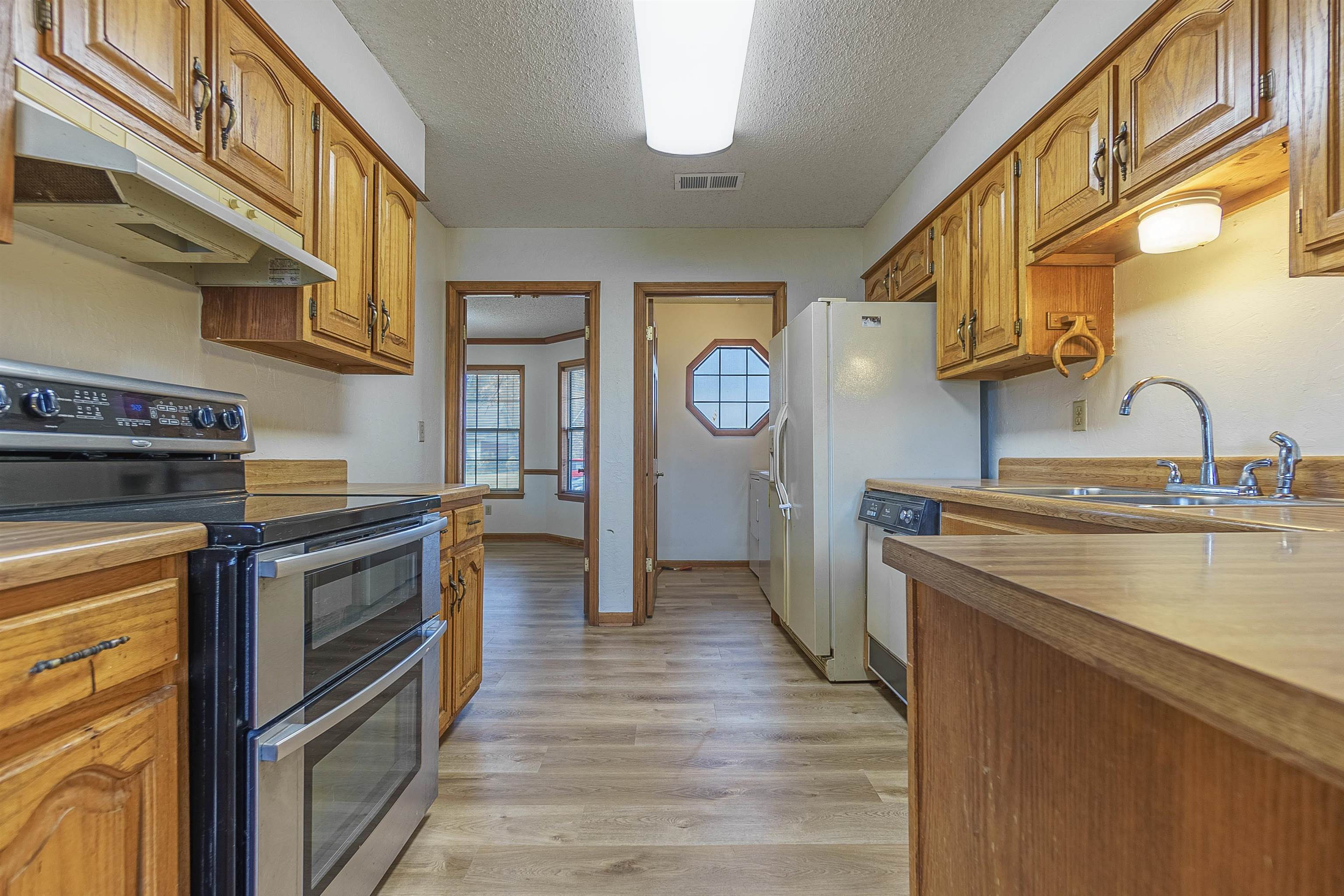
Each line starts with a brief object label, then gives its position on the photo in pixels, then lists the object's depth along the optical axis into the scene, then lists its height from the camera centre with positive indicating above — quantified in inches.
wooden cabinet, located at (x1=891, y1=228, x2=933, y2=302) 110.4 +34.8
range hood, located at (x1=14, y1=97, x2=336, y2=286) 37.4 +18.0
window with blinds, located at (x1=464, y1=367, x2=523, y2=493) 275.9 +11.3
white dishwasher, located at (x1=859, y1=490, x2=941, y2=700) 82.5 -20.0
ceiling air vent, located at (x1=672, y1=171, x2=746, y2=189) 117.3 +51.9
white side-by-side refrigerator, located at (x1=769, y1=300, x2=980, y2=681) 104.1 +3.7
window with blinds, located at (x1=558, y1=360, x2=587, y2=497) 260.8 +9.3
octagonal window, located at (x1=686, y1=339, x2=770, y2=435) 213.8 +22.4
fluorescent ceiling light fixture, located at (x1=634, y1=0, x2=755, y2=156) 71.2 +50.5
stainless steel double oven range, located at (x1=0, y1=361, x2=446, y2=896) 34.9 -12.0
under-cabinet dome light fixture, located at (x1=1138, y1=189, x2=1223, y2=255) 58.3 +22.2
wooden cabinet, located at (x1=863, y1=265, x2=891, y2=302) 130.3 +36.6
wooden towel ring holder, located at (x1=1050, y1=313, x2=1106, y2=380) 77.9 +14.7
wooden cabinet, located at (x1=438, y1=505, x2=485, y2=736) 77.5 -23.1
